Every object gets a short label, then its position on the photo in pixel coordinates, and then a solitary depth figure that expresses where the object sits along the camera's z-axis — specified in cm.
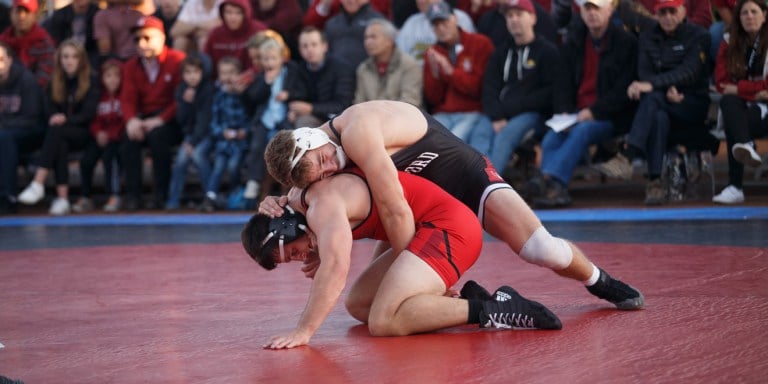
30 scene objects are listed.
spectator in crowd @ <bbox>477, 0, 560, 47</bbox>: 1727
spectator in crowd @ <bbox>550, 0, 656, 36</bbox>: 1593
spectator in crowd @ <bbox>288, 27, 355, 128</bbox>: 1739
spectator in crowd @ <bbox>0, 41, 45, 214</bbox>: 1884
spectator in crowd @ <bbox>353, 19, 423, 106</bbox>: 1697
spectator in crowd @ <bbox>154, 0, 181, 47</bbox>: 2053
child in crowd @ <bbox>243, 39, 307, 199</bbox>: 1762
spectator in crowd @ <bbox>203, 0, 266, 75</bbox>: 1853
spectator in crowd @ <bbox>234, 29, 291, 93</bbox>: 1792
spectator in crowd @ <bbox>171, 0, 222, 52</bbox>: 1998
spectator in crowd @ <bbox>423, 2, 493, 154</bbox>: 1659
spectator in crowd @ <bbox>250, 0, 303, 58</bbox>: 1930
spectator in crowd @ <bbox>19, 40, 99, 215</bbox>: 1873
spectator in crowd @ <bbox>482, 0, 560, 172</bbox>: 1609
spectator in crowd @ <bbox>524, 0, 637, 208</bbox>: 1560
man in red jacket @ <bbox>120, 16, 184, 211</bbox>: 1861
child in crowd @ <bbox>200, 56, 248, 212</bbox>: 1802
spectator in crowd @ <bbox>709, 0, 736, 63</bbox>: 1558
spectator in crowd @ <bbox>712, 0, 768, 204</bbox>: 1440
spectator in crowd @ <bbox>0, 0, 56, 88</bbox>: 2023
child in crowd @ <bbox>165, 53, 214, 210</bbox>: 1825
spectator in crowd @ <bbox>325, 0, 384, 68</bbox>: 1814
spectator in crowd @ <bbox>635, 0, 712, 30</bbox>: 1658
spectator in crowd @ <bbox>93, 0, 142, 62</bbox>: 1992
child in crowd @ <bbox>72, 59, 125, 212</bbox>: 1894
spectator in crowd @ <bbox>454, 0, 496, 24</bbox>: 1830
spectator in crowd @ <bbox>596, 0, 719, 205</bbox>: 1509
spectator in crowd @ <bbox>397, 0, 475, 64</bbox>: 1783
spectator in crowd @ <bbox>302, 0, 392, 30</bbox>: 1895
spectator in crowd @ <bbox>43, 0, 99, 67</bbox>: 2034
